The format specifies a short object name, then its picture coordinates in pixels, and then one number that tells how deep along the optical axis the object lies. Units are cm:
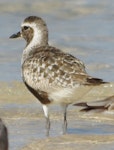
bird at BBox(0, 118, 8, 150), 949
